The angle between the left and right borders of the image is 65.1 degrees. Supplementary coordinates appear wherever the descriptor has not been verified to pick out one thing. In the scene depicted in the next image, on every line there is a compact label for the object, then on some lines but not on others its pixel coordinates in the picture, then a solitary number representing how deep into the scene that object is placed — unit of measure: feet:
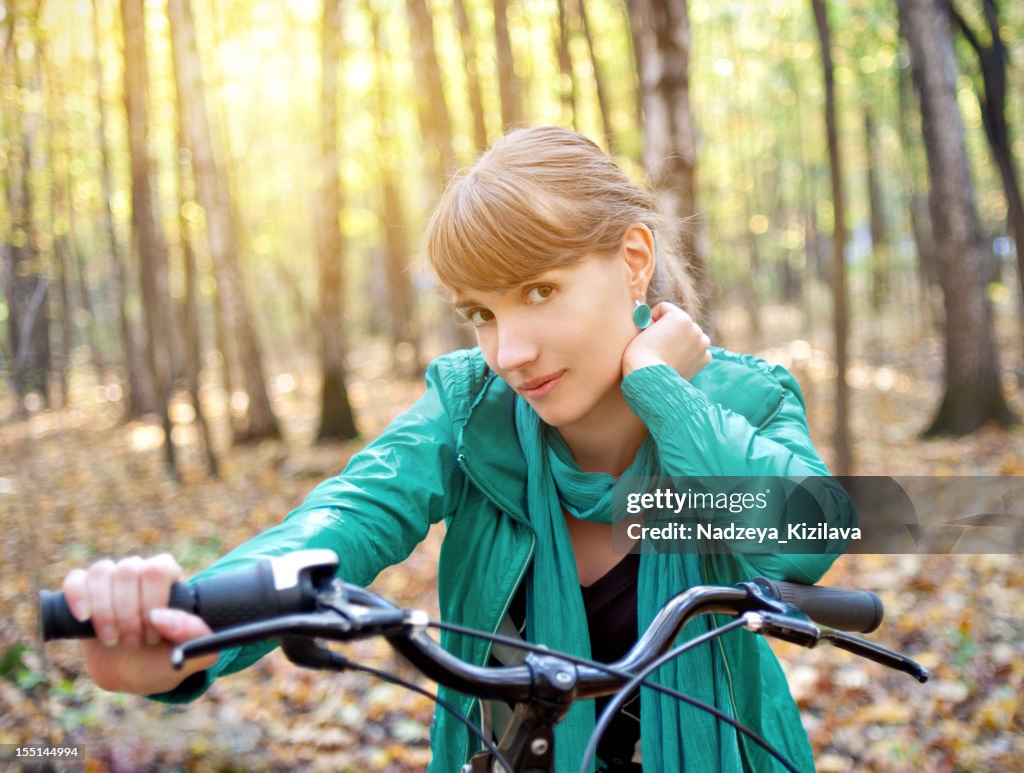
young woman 5.55
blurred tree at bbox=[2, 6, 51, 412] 15.19
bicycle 3.52
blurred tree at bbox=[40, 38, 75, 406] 33.34
